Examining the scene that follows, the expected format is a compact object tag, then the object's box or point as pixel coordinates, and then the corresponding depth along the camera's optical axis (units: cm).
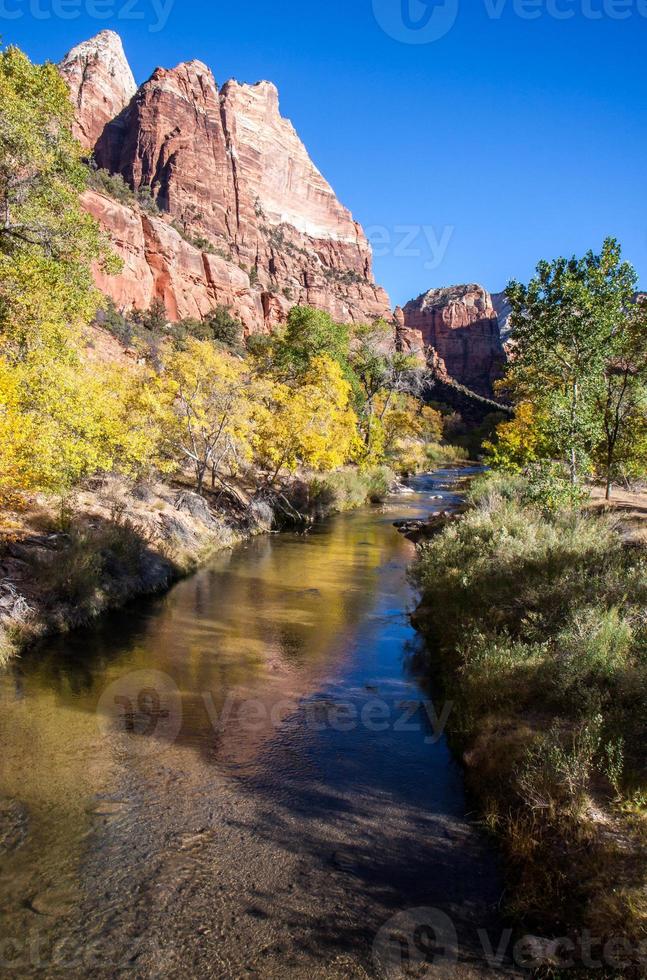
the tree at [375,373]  3991
